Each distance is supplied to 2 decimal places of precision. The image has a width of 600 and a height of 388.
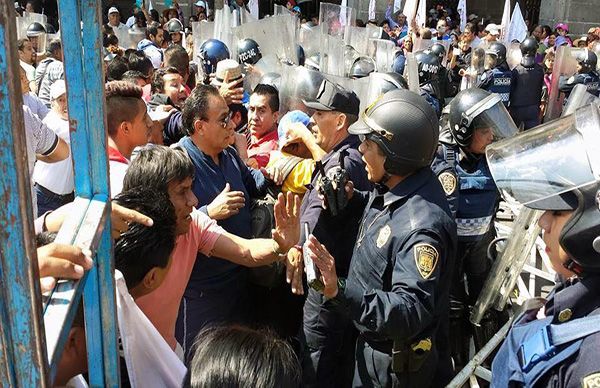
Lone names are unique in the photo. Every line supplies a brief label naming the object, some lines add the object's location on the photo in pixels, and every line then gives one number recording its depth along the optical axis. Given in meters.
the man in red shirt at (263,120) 4.11
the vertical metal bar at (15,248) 0.63
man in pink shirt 2.00
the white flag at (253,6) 10.86
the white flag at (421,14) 11.05
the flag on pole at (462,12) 13.95
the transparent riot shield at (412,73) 5.92
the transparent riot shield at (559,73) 8.54
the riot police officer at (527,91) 8.70
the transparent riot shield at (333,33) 6.48
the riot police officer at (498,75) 8.57
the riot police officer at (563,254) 1.34
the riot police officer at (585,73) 8.13
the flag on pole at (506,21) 11.46
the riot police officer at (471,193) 3.57
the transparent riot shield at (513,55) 9.70
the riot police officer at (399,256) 1.99
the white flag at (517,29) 11.33
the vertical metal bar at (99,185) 1.11
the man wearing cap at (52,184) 3.41
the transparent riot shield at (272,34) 6.78
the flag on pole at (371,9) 13.20
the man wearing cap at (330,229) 2.72
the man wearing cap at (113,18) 12.12
